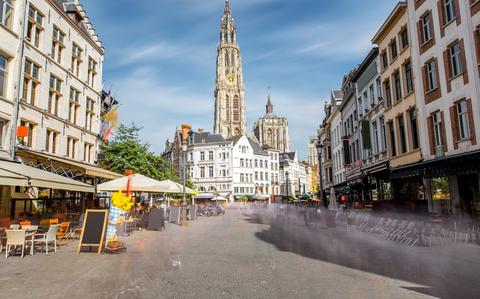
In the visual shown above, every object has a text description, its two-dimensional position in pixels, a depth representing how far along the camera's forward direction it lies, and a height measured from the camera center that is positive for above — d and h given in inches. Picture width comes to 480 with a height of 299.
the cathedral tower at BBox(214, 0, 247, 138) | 3892.7 +1268.9
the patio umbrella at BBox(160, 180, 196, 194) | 672.5 +23.2
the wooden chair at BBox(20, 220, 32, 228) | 453.7 -28.1
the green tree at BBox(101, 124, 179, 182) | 1069.1 +140.1
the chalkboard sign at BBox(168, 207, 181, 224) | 886.1 -42.1
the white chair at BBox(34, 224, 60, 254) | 383.2 -38.0
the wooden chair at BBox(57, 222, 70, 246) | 472.4 -44.2
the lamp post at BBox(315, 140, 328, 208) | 814.3 +96.8
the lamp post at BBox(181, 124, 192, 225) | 783.1 +121.4
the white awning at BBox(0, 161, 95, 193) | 382.9 +28.5
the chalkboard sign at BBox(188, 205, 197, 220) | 1034.1 -40.0
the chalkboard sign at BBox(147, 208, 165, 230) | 671.8 -40.7
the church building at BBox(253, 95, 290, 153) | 4879.4 +919.8
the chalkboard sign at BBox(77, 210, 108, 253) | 386.3 -31.5
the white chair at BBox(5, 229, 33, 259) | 352.2 -35.7
